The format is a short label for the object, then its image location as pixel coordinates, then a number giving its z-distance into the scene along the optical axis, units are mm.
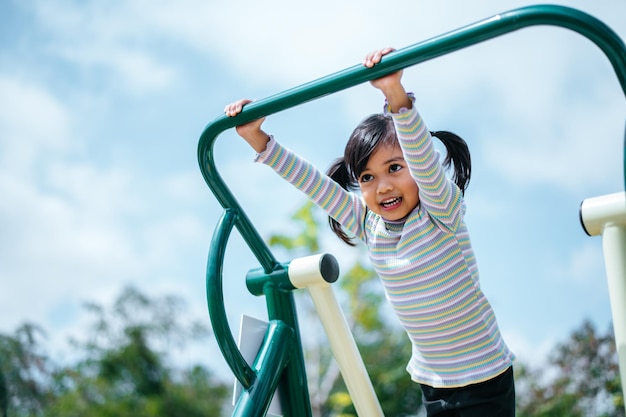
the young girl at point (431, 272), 1536
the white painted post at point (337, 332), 1648
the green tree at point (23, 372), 7043
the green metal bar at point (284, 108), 1158
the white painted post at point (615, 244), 1274
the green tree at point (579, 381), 5688
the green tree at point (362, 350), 6383
